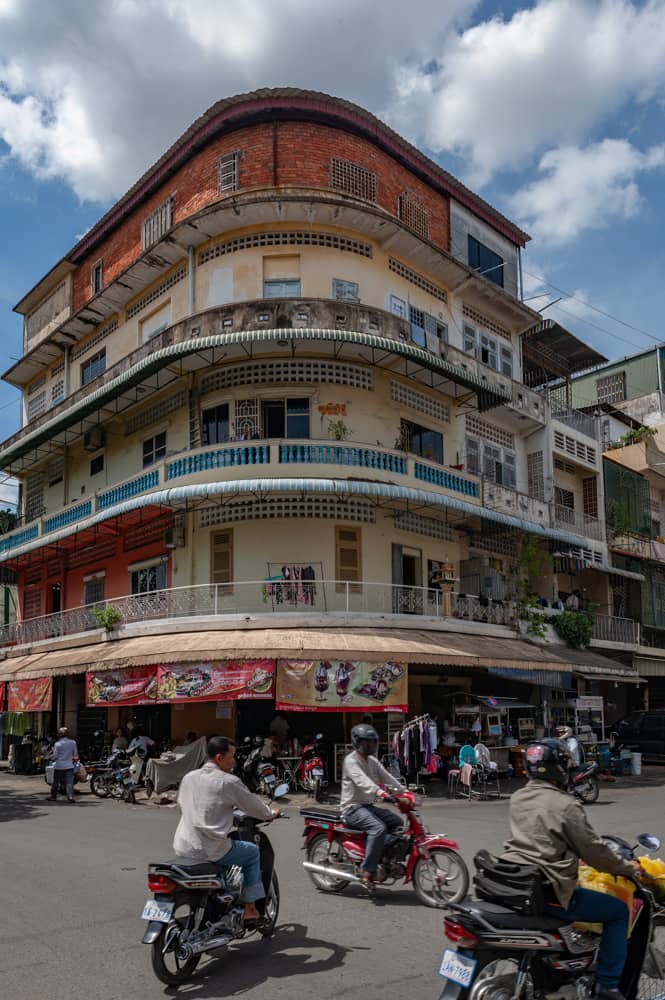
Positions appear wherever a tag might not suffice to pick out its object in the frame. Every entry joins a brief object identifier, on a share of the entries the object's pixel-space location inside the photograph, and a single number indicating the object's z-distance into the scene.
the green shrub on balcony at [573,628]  25.31
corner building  20.52
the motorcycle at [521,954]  4.38
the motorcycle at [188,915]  5.50
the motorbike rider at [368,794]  7.73
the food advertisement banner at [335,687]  17.48
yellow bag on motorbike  4.73
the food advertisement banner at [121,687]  19.05
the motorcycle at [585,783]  15.52
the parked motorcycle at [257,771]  15.64
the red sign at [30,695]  23.42
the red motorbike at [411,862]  7.84
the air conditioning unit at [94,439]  26.94
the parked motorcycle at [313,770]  16.70
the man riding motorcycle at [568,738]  16.61
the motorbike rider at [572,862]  4.55
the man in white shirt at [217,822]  6.01
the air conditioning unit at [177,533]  22.28
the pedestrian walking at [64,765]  18.09
